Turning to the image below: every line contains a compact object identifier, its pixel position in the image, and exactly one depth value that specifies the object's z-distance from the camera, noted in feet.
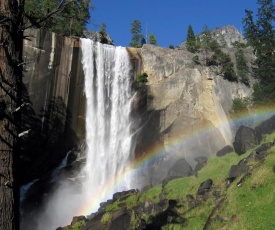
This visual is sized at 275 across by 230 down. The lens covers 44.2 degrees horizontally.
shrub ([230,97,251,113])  119.55
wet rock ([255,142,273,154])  68.69
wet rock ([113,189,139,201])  81.00
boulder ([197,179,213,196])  63.81
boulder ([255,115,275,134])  95.72
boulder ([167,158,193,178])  88.54
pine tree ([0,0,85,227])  15.53
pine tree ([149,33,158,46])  259.62
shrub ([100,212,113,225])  58.18
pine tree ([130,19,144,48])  282.36
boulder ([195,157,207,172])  88.84
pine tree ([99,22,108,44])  175.73
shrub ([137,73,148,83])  114.32
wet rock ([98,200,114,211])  79.20
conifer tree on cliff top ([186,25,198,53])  274.36
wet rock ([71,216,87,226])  70.02
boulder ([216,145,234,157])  95.09
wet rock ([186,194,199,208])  56.95
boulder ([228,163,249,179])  61.01
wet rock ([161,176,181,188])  83.16
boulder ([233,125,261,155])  86.89
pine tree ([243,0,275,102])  131.85
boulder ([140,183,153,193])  82.84
